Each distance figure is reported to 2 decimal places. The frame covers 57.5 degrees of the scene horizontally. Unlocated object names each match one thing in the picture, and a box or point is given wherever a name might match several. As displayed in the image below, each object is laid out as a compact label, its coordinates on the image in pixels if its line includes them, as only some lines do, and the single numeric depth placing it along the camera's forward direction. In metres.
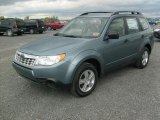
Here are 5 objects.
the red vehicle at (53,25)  22.67
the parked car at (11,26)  14.65
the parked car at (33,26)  16.57
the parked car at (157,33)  9.14
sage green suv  2.77
